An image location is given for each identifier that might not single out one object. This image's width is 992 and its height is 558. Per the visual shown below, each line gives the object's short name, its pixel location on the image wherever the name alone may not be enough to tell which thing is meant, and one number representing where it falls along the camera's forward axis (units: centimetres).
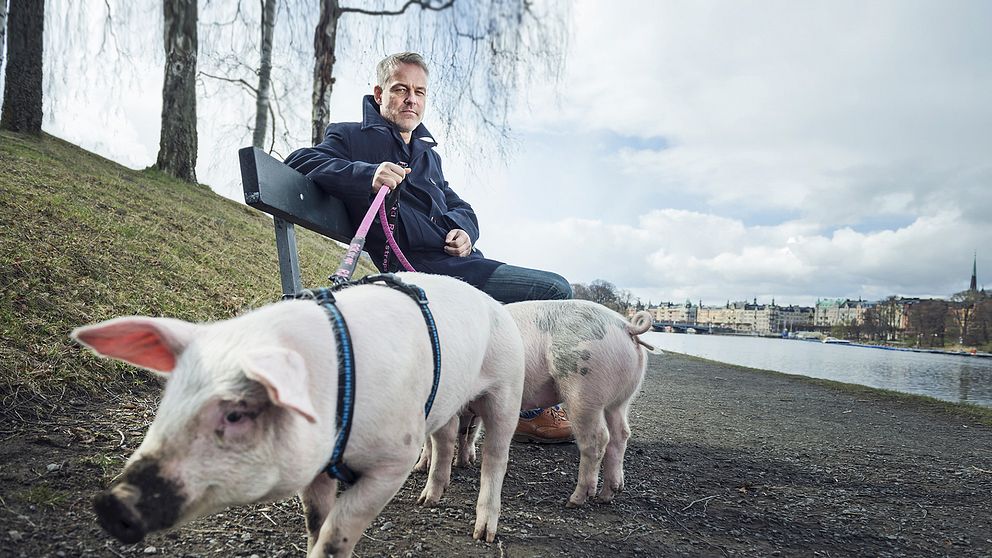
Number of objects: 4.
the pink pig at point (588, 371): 276
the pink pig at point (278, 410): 124
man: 340
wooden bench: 261
